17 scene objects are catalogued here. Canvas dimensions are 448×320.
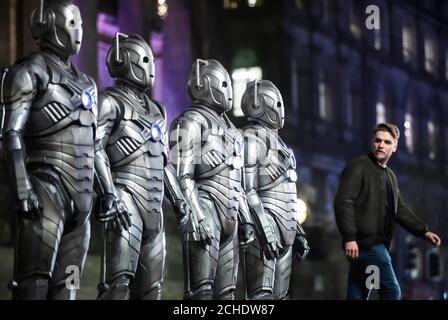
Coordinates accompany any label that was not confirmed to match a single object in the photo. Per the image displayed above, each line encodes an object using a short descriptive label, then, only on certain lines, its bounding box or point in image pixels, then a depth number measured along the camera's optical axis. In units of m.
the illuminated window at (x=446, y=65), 14.50
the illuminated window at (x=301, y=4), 15.83
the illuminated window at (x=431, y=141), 15.08
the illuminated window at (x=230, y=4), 14.75
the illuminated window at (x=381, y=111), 15.22
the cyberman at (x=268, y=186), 9.43
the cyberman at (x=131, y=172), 7.95
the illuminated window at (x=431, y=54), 14.57
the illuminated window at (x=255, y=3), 15.33
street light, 15.27
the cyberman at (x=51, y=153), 7.26
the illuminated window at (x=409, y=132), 15.14
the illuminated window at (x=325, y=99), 15.43
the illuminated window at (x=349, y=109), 15.41
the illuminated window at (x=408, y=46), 14.77
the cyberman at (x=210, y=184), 8.64
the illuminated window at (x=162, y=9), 13.73
